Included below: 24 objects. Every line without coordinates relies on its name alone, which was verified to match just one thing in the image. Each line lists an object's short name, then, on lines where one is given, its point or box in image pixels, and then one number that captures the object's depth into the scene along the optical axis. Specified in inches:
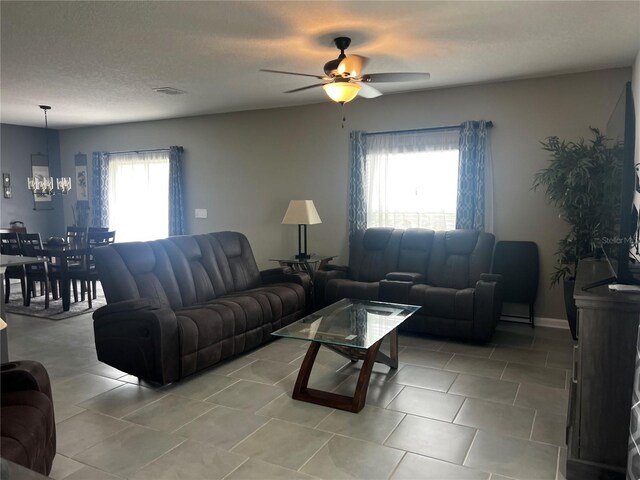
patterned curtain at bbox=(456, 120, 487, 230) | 195.8
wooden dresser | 80.3
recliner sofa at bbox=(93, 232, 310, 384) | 128.6
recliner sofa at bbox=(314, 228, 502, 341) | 165.9
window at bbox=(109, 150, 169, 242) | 283.1
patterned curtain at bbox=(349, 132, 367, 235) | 220.8
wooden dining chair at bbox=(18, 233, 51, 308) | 220.8
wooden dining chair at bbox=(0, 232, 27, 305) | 227.5
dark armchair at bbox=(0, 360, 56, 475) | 66.9
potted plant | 161.2
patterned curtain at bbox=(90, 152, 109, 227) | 300.8
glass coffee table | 116.7
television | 89.4
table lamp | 214.6
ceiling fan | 132.7
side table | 219.9
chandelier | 252.4
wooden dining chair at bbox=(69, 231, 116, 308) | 221.9
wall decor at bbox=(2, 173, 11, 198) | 293.0
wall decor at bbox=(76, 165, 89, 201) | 314.5
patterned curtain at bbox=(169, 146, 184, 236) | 271.9
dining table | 217.6
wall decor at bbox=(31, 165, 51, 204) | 309.3
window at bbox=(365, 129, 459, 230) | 205.2
